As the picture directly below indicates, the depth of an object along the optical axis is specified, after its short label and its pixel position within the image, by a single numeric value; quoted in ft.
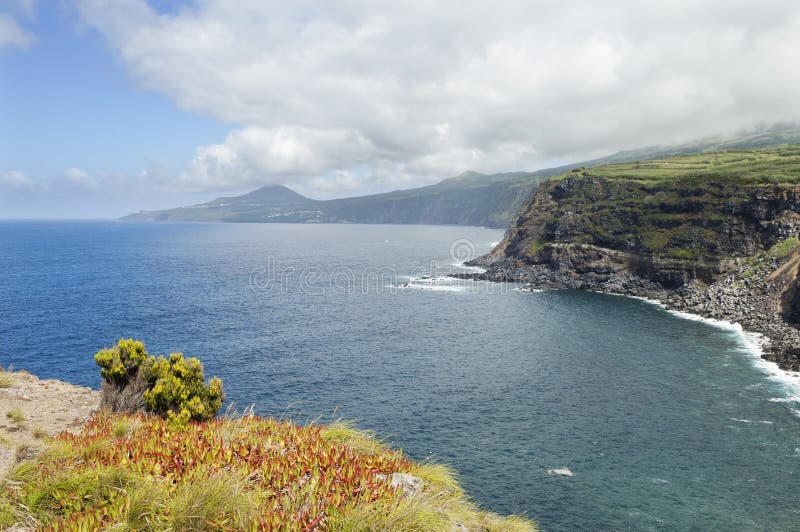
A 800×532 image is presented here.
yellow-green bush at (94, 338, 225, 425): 78.84
